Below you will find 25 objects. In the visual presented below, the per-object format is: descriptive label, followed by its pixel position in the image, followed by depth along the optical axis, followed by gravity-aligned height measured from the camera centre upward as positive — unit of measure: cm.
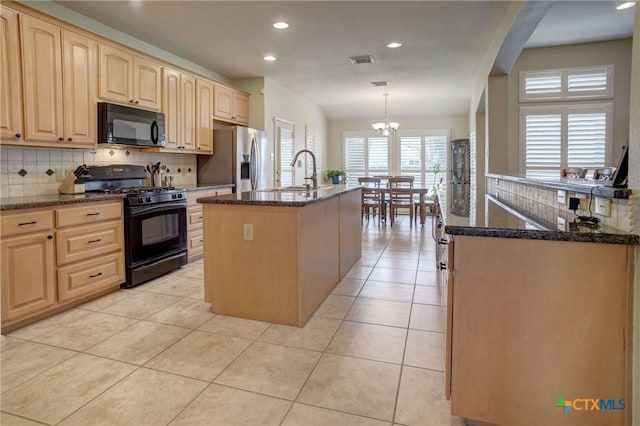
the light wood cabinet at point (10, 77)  264 +82
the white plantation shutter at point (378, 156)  930 +85
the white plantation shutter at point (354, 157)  947 +83
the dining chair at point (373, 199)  745 -18
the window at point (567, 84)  487 +138
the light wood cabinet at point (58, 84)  284 +87
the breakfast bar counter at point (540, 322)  141 -52
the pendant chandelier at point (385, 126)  732 +126
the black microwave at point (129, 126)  342 +64
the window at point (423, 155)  891 +82
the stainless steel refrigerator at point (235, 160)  509 +43
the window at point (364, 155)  932 +87
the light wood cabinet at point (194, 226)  430 -41
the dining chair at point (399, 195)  714 -10
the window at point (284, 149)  639 +72
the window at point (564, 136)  494 +70
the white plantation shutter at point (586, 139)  494 +66
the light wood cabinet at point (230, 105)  514 +124
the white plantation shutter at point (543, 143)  506 +62
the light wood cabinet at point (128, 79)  347 +111
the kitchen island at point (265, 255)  263 -46
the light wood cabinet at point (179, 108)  426 +97
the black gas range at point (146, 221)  345 -29
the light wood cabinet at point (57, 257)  251 -50
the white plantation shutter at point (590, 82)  486 +139
